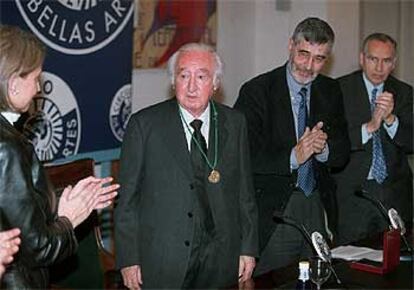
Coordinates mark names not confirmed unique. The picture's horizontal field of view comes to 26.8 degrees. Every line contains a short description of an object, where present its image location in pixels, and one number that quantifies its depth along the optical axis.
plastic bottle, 2.72
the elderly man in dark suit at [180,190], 3.12
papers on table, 3.15
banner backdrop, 3.84
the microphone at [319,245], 2.96
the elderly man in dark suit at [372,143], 4.23
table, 2.81
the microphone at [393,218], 3.36
